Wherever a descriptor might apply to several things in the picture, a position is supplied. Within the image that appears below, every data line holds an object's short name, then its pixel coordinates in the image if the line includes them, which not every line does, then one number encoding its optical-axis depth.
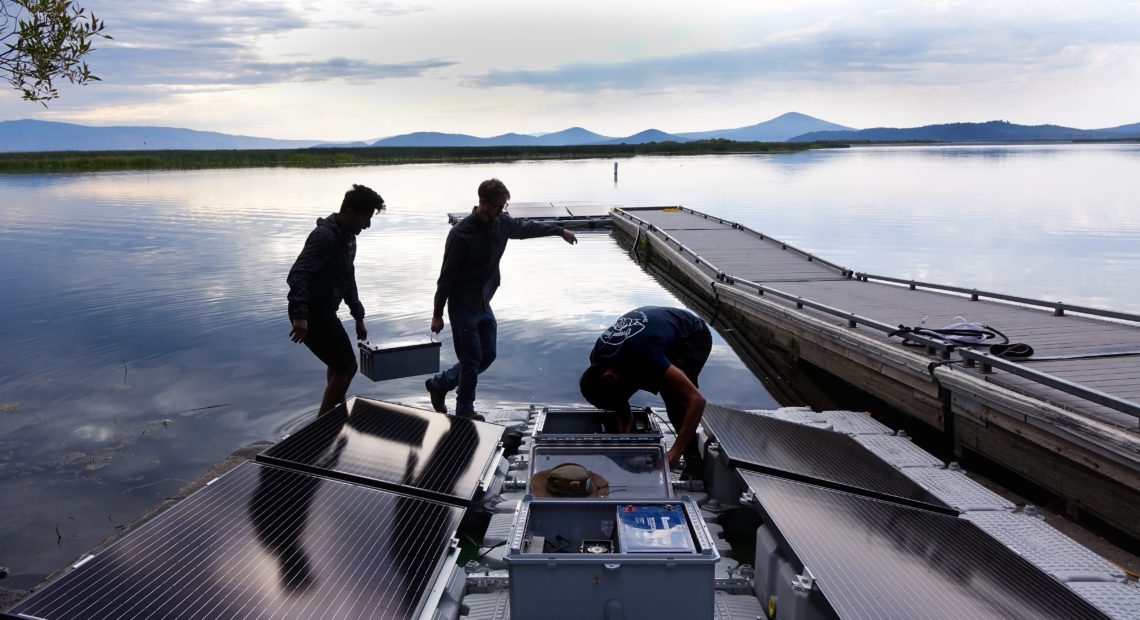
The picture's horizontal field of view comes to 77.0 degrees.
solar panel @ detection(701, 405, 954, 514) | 4.82
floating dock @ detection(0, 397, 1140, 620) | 3.22
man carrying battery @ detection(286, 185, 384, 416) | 6.20
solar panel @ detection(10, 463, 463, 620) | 3.19
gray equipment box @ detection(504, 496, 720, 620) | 3.18
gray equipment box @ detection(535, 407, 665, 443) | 5.77
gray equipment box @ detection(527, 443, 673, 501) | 4.60
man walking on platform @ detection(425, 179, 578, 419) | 6.89
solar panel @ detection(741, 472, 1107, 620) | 3.33
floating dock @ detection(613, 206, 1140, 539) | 5.62
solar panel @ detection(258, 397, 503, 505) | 4.80
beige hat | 4.30
